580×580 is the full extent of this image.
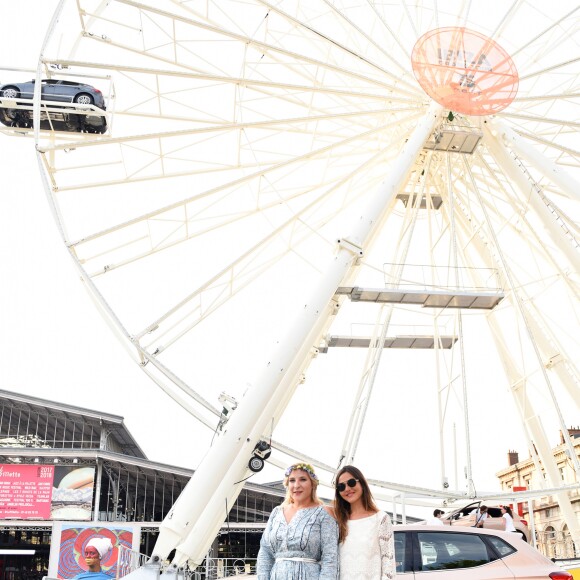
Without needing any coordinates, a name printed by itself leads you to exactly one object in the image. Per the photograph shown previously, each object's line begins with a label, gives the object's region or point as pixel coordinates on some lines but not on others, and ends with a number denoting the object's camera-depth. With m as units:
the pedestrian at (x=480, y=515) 10.55
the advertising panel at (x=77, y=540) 31.89
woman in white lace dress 4.93
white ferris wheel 14.26
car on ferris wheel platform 15.45
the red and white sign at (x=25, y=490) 34.59
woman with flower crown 4.85
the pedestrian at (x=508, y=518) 10.62
